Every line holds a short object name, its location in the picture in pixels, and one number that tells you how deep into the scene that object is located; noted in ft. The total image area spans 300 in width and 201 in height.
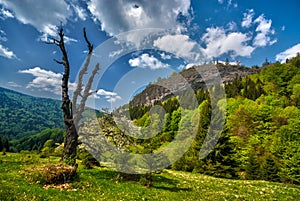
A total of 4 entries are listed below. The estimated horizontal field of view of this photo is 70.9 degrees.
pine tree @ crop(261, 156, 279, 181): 121.70
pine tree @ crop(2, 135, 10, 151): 336.33
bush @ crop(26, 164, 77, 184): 43.27
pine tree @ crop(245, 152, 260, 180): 122.11
